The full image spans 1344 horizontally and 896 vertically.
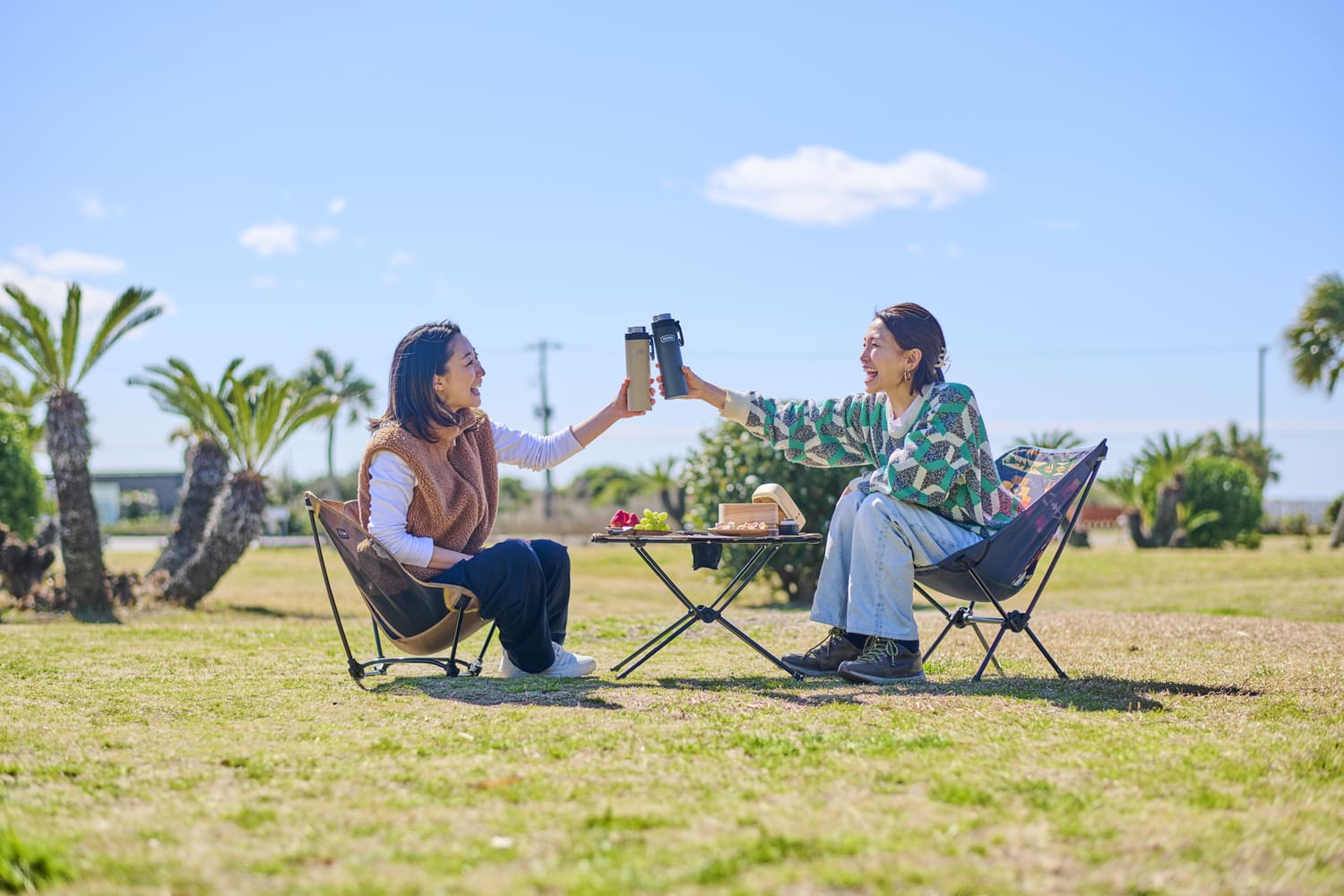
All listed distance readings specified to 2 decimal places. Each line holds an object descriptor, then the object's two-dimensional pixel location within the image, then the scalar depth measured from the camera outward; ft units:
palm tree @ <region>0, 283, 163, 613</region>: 36.40
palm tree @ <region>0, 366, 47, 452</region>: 61.60
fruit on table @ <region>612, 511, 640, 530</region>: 16.71
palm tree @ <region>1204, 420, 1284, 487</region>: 133.28
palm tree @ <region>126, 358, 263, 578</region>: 41.65
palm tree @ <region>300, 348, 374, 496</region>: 158.10
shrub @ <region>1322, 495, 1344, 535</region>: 106.83
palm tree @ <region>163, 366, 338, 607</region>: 39.93
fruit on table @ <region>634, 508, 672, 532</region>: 17.06
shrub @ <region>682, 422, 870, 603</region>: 35.60
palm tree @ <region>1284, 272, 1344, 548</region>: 80.23
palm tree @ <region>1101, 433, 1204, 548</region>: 81.41
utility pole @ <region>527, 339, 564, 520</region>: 142.92
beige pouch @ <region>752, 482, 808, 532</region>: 16.75
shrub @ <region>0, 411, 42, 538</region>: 47.29
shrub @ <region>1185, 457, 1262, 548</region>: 80.18
